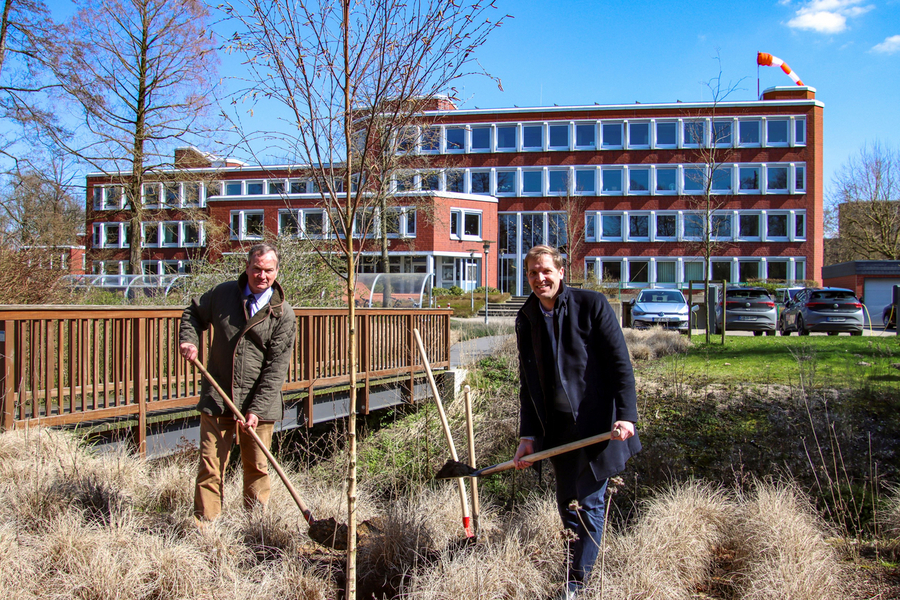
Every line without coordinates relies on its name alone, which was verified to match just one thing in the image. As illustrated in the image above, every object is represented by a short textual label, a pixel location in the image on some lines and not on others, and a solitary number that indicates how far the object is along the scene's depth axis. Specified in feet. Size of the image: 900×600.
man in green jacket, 12.55
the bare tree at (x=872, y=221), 116.06
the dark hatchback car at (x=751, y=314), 58.85
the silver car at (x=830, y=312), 57.31
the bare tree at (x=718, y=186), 133.49
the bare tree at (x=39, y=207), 37.45
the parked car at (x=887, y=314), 52.78
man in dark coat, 10.16
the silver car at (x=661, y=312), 62.13
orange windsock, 151.74
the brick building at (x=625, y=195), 132.57
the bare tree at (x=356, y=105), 10.12
